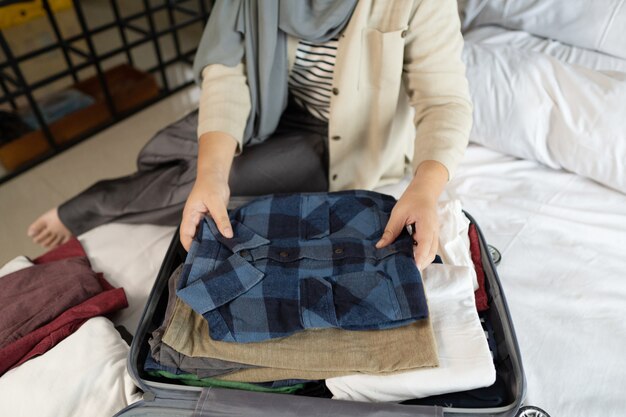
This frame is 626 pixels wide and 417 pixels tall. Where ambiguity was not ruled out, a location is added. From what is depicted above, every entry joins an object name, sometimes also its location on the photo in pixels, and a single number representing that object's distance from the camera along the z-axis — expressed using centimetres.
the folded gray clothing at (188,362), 58
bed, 66
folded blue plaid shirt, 57
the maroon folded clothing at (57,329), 69
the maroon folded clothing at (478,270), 69
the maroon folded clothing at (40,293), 74
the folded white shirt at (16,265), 89
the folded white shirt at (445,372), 56
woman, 78
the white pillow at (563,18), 107
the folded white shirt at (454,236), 73
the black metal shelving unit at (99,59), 164
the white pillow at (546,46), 108
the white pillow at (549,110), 93
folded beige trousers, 55
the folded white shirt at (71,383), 64
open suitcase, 55
